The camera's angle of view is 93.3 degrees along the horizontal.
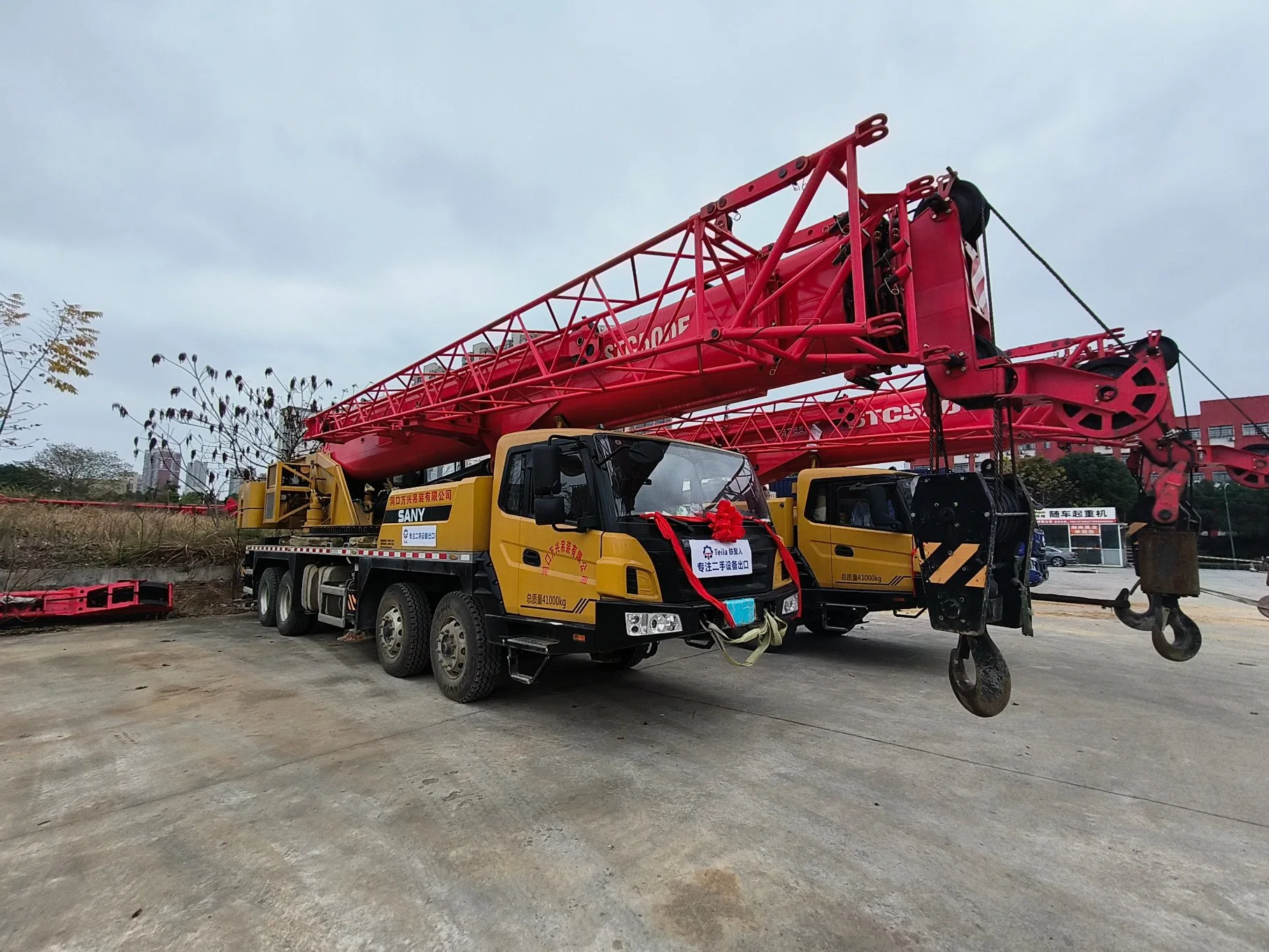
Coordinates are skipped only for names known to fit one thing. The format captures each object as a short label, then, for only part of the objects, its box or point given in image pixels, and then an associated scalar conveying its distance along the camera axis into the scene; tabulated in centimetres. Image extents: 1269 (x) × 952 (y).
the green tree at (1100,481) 3962
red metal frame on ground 881
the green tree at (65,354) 1038
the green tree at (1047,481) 2889
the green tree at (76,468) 1797
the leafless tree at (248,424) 1367
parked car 2894
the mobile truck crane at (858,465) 629
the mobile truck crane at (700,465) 375
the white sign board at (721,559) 430
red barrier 1190
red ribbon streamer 412
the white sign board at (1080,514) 2864
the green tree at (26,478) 1567
